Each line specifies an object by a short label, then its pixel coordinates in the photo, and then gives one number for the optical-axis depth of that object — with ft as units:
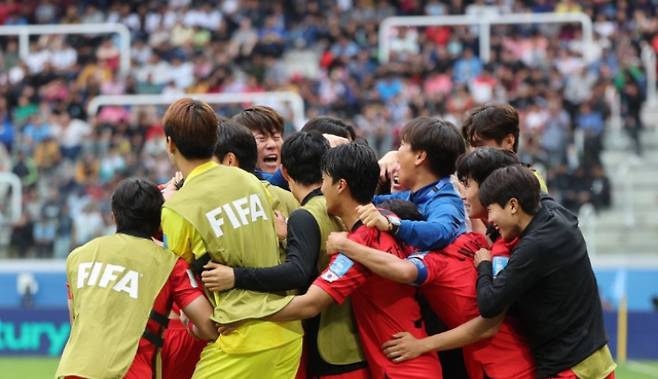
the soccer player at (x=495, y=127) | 41.09
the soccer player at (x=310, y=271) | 35.53
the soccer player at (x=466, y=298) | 36.06
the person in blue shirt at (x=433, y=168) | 37.68
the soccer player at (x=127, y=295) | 35.73
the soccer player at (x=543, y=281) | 34.94
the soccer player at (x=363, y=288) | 35.70
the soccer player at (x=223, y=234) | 35.68
